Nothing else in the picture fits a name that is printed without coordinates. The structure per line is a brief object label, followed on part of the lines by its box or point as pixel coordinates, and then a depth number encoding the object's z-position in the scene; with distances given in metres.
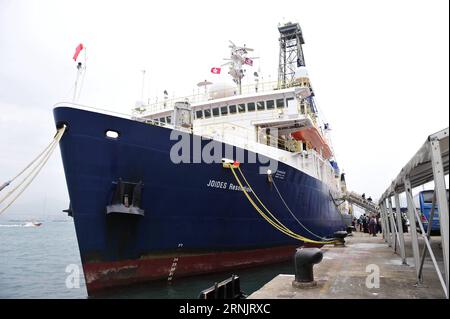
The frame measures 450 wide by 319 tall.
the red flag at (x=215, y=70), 16.55
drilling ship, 7.65
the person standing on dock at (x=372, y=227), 19.62
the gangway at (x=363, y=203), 25.15
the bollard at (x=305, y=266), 5.53
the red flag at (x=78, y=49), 7.91
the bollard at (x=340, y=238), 13.10
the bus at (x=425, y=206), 14.30
